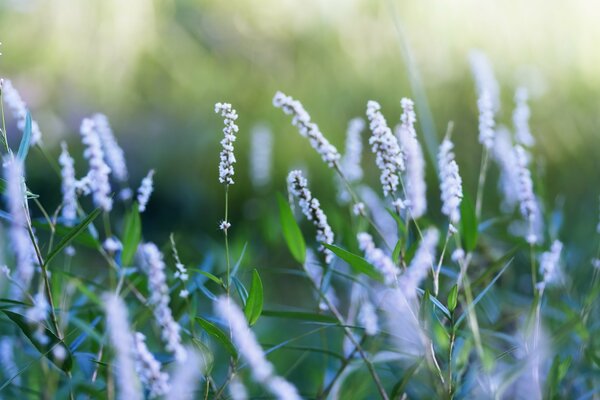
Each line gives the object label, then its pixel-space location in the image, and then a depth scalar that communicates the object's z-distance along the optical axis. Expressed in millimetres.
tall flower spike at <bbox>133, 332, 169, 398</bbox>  729
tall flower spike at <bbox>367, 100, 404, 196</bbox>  765
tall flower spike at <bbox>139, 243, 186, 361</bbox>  743
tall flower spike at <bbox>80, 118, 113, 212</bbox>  817
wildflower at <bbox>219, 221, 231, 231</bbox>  737
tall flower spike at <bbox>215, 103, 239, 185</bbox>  731
